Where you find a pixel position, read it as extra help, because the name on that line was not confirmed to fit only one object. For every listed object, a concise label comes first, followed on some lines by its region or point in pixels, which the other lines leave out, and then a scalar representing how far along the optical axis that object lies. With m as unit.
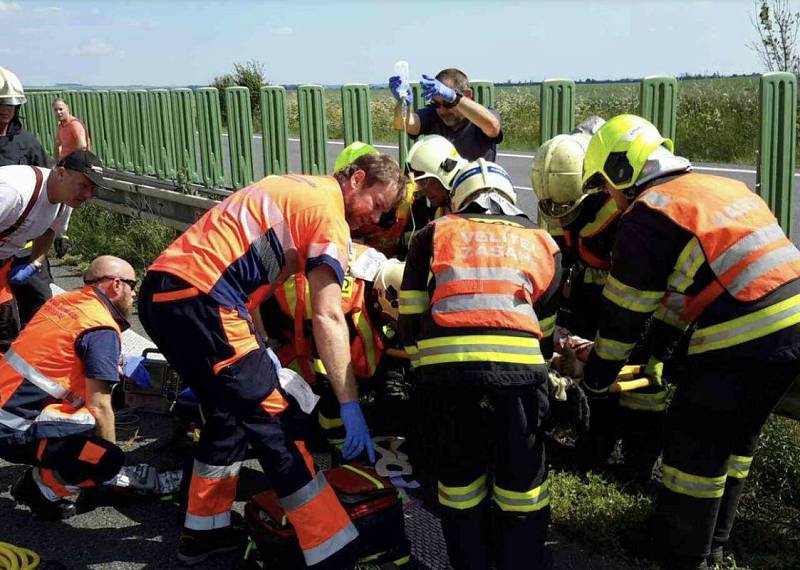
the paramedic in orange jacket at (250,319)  3.09
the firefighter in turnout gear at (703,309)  2.88
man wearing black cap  4.45
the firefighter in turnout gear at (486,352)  2.90
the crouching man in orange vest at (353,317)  4.00
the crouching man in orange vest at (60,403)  3.81
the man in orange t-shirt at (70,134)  9.33
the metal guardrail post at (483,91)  5.86
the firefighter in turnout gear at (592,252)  3.93
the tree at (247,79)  20.70
